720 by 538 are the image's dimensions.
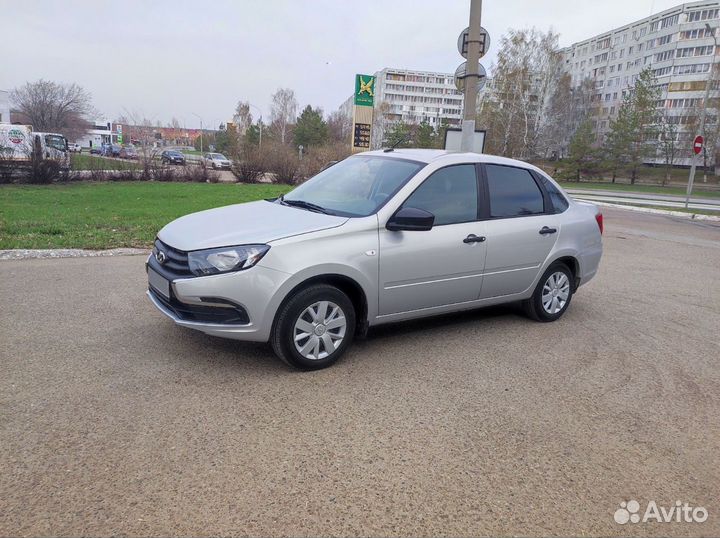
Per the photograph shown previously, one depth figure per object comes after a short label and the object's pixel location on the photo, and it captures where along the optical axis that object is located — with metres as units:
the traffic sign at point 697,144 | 20.88
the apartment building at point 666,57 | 65.25
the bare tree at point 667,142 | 48.44
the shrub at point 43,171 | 18.09
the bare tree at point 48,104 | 59.62
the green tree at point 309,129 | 59.37
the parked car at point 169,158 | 23.02
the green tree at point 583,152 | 44.06
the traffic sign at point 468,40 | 10.19
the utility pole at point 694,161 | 22.15
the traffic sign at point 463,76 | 10.44
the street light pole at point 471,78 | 9.97
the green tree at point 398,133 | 55.51
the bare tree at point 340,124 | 74.19
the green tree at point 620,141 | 43.75
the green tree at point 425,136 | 53.89
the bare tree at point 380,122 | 85.06
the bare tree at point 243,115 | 83.95
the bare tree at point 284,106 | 81.96
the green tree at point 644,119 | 44.25
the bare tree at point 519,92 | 47.91
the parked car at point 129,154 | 22.88
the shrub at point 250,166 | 23.78
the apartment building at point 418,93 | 132.62
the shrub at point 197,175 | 23.12
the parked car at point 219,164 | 24.49
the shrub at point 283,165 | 23.83
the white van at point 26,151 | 17.98
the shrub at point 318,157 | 24.33
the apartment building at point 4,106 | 54.06
